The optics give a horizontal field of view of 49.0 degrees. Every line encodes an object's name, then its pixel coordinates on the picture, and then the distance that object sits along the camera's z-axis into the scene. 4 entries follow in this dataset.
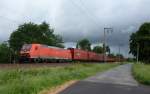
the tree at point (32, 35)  47.94
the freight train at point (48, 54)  22.97
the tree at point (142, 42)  49.93
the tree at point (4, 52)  36.71
